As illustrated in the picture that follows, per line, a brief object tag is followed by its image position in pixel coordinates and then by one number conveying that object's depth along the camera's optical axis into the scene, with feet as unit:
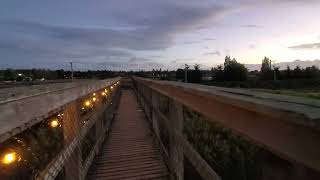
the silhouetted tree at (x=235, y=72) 175.55
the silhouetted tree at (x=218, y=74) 178.34
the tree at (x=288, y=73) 179.58
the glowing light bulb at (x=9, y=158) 5.87
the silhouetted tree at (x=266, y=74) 184.65
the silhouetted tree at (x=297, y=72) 176.99
